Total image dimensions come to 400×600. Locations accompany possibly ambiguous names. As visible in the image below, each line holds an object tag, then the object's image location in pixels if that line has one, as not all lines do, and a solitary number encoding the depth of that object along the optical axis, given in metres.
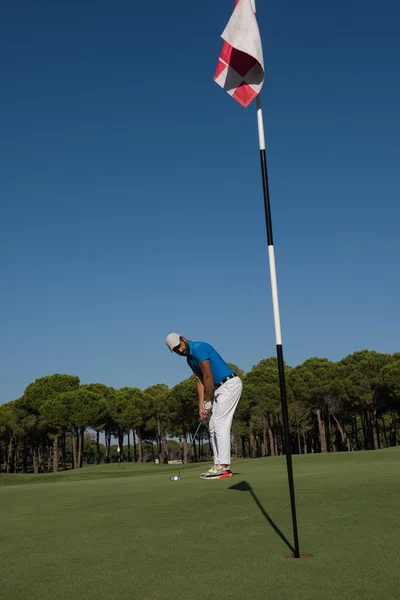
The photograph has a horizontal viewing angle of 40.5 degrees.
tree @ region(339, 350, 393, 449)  59.94
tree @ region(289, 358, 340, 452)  62.69
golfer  9.66
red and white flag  6.38
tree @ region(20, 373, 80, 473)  71.88
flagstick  5.13
